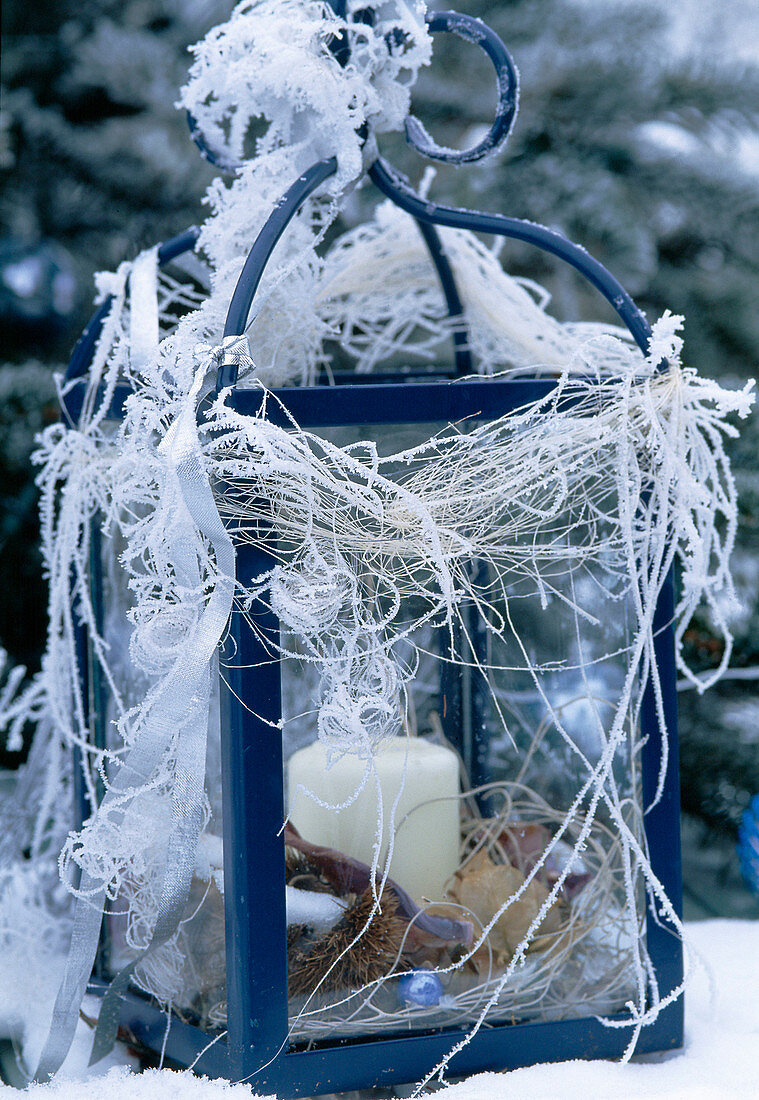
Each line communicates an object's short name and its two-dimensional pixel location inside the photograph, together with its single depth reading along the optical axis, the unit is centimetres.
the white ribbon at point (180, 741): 103
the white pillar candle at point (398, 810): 109
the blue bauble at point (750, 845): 125
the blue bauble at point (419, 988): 108
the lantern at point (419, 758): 105
